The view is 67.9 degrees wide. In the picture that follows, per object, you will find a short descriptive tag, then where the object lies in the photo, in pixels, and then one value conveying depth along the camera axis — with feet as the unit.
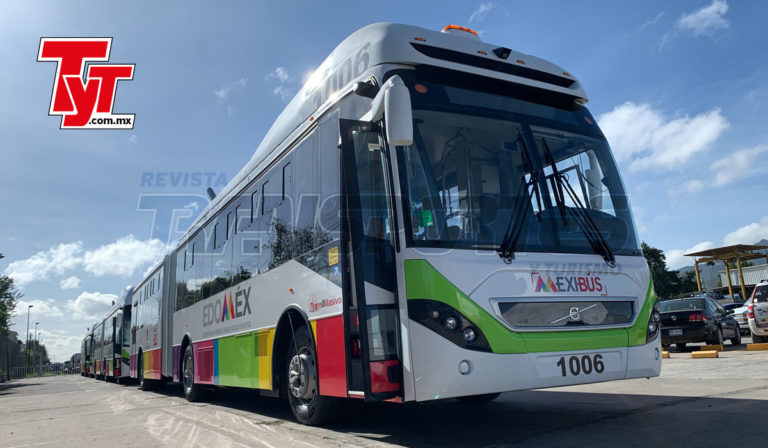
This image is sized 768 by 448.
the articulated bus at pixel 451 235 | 15.14
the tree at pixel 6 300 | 133.78
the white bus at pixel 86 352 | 139.33
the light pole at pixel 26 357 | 293.51
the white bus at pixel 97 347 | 103.96
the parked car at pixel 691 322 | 49.73
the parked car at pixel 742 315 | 67.82
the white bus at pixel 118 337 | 71.92
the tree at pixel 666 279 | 192.61
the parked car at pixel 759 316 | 49.42
